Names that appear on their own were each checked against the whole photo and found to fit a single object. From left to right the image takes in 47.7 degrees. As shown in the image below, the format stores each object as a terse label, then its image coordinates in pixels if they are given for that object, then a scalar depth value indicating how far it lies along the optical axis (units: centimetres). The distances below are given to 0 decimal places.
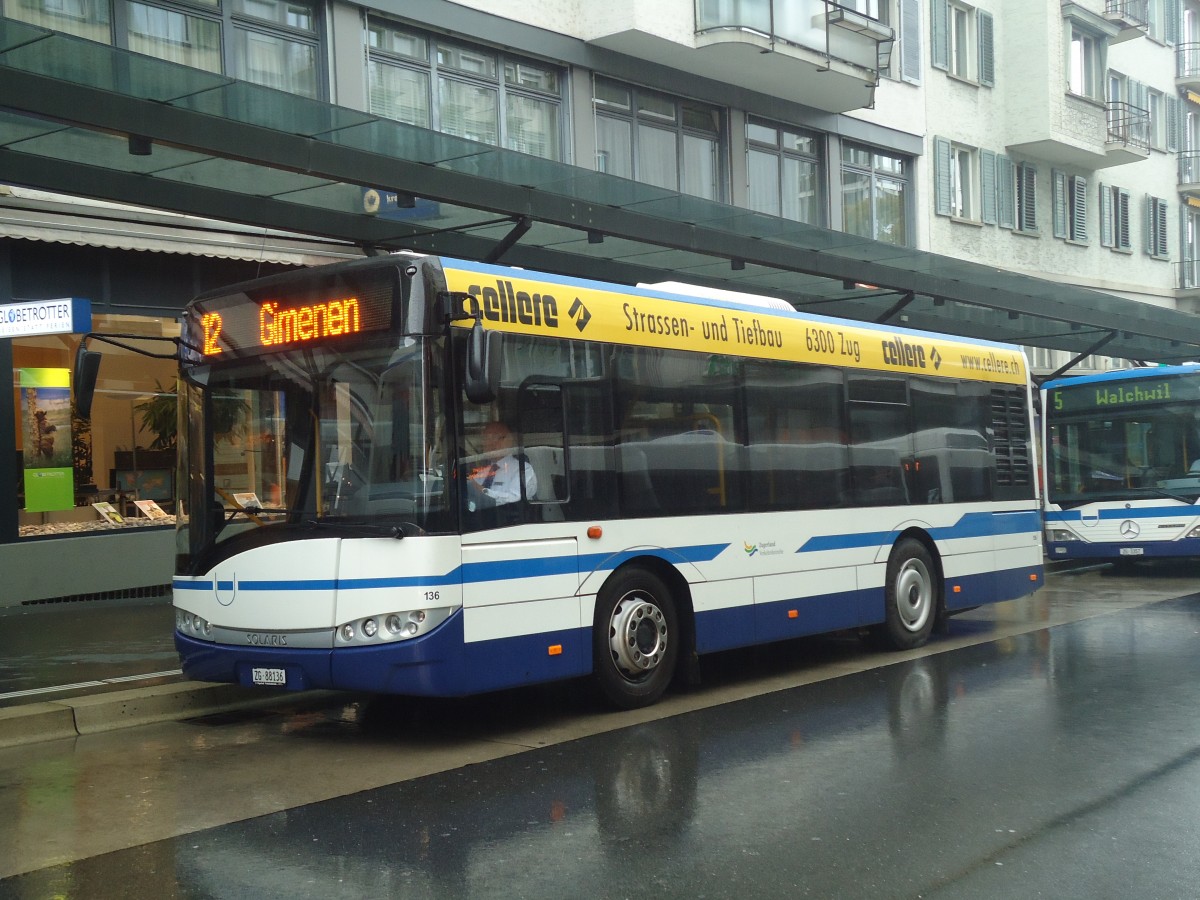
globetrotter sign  926
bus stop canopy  1010
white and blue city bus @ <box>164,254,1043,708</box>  793
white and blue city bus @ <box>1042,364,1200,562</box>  1905
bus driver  819
